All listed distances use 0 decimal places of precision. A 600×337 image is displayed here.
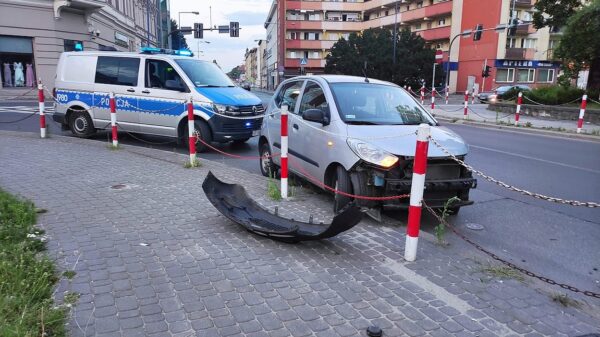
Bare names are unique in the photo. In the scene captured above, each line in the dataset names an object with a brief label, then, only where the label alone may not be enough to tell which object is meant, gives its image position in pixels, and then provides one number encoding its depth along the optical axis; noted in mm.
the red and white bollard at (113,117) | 10102
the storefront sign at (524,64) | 57344
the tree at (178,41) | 65375
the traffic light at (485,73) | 43188
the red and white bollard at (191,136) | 8539
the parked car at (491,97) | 32228
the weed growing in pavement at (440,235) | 4879
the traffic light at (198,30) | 37344
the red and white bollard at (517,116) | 19250
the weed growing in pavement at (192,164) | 8625
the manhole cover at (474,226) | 5839
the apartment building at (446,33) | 57406
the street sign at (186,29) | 36538
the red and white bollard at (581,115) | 16489
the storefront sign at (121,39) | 38844
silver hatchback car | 5383
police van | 10578
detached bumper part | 4324
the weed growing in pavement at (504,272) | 4078
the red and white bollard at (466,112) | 22853
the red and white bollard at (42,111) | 11148
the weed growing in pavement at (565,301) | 3586
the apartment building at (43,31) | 27750
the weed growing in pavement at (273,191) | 6520
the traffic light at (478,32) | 33438
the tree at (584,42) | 19531
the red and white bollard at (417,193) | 4164
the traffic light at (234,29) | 39562
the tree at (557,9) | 23703
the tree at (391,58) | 57406
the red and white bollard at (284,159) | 6457
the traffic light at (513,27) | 30838
